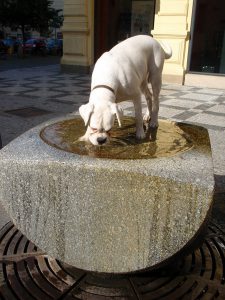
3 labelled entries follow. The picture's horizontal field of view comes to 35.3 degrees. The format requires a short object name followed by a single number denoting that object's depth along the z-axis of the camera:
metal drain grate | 2.48
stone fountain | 2.21
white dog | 2.54
